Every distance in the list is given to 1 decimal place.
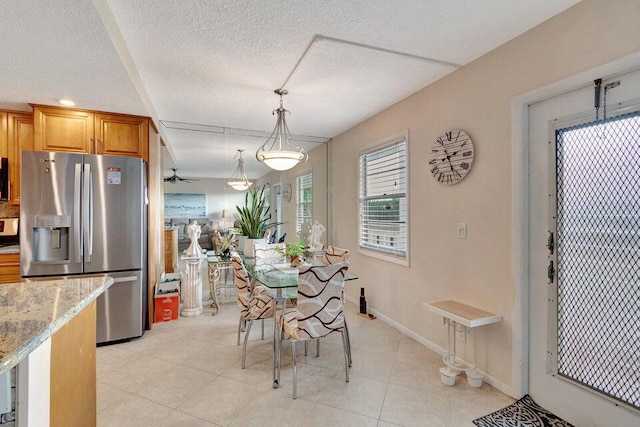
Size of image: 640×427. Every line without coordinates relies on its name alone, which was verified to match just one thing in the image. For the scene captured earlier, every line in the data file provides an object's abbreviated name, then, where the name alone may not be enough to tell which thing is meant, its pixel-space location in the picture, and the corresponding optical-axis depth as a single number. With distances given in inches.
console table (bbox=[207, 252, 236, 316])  150.9
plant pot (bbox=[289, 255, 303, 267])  116.6
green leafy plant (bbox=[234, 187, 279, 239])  146.3
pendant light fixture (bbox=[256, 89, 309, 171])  107.9
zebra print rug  72.1
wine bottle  150.0
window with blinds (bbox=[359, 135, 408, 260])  131.3
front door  62.9
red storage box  137.8
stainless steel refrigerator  107.8
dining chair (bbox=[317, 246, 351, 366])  124.6
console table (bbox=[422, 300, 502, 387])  85.3
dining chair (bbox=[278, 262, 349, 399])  83.6
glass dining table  91.2
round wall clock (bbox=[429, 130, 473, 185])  98.2
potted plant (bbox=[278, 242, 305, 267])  116.7
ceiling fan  167.8
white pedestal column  149.4
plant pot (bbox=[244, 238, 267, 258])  135.9
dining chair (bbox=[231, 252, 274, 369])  101.8
